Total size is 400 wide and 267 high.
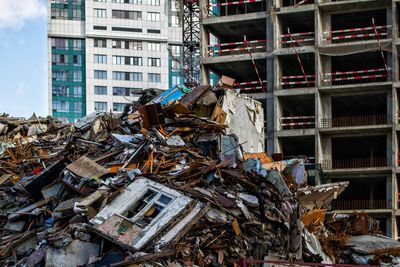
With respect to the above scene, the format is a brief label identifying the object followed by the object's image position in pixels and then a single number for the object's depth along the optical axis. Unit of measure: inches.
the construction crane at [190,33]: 2196.1
